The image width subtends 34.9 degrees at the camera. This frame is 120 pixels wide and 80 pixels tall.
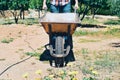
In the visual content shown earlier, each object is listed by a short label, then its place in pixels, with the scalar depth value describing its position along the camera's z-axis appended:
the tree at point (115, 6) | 8.24
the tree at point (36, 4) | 13.23
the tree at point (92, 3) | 10.30
